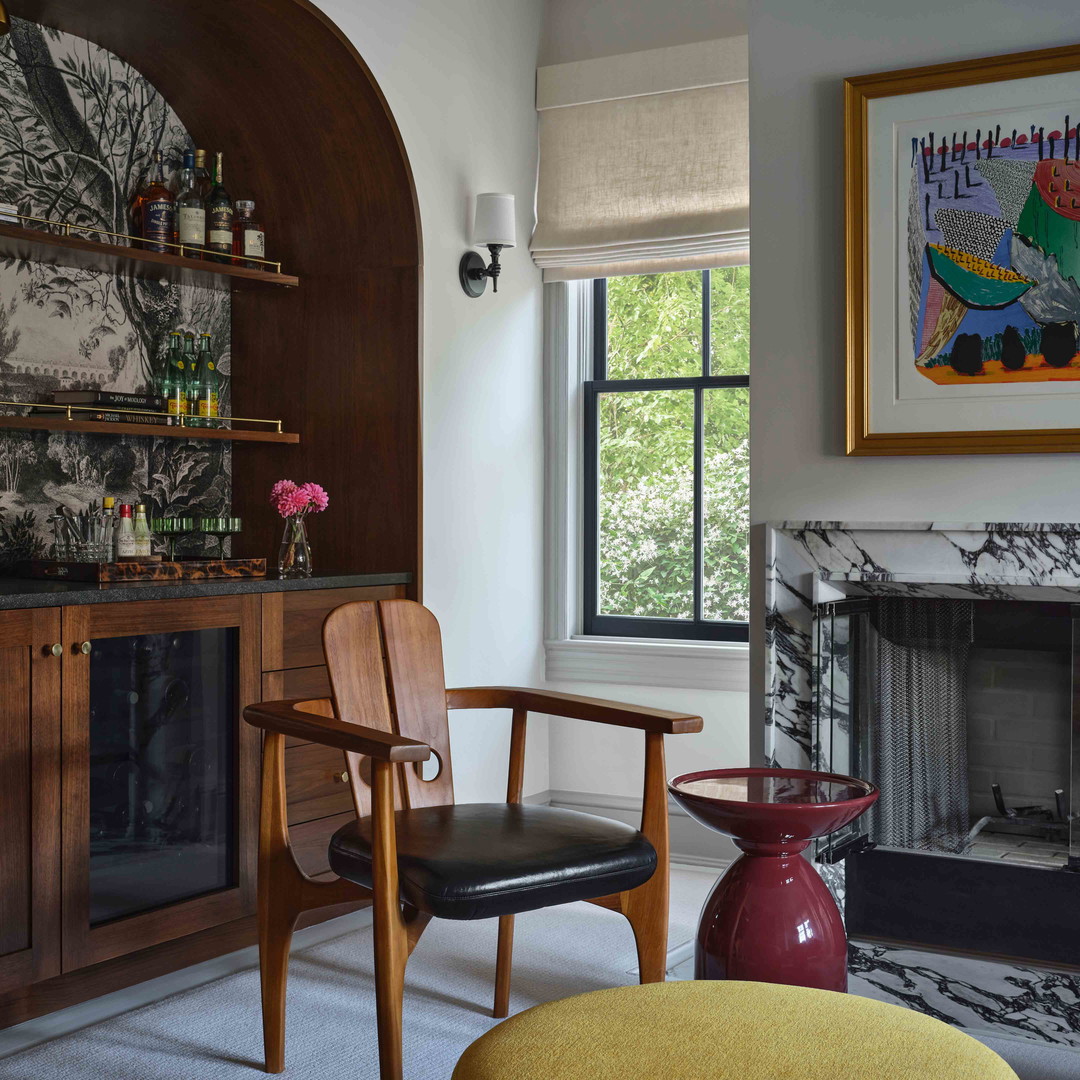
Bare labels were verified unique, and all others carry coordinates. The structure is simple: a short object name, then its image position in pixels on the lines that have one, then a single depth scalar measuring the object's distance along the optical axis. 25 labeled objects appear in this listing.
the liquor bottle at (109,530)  3.03
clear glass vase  3.25
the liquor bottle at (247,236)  3.42
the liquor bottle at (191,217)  3.28
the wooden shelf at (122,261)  2.90
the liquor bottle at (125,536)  3.02
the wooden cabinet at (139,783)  2.45
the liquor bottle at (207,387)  3.42
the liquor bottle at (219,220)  3.34
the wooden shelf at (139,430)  2.91
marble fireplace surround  2.54
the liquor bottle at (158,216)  3.24
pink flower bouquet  3.22
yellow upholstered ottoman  1.34
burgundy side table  2.01
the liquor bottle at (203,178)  3.34
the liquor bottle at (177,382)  3.35
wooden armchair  2.03
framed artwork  2.52
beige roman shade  3.83
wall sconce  3.64
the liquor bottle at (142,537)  3.05
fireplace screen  2.71
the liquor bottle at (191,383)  3.38
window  4.04
